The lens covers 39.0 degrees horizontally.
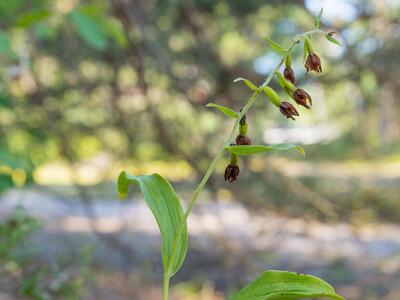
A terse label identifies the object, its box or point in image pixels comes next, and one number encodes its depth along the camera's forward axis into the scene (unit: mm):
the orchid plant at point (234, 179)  718
